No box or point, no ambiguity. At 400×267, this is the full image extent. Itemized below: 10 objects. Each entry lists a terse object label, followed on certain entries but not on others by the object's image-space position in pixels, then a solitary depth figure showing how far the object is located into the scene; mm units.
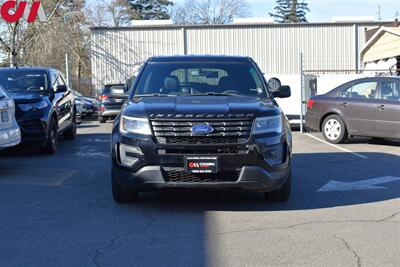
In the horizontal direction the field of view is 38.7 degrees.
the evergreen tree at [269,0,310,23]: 85312
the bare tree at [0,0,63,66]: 38500
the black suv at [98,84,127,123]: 20812
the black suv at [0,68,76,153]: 10812
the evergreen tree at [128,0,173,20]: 75269
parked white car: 8578
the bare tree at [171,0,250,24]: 75000
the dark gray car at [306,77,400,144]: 12297
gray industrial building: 34312
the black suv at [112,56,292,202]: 6113
